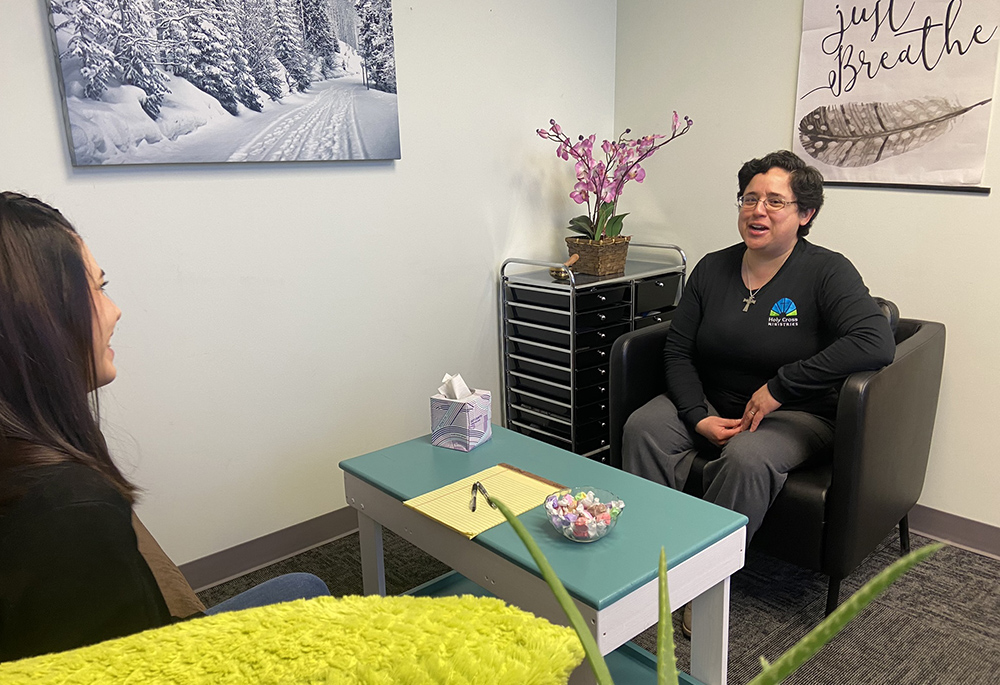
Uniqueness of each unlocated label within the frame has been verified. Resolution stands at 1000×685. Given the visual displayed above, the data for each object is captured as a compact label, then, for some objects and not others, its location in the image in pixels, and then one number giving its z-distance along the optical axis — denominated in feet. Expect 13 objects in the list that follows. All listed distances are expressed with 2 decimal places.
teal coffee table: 4.48
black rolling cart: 9.10
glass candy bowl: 4.79
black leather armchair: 6.23
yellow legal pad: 5.16
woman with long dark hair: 2.66
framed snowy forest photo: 6.29
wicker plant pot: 9.36
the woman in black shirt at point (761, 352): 6.60
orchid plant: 9.33
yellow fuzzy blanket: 1.73
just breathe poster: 7.39
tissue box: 6.40
